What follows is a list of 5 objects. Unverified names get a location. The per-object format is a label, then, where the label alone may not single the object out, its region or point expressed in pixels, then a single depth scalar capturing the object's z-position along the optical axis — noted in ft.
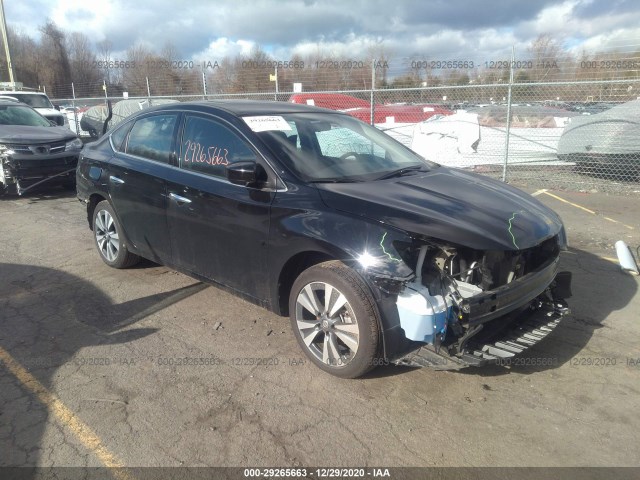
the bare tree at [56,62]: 148.36
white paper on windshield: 11.89
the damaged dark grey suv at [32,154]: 26.81
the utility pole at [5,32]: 77.46
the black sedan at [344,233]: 9.11
